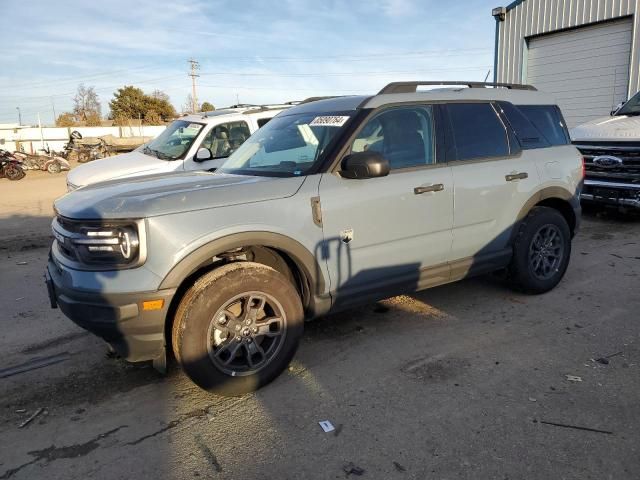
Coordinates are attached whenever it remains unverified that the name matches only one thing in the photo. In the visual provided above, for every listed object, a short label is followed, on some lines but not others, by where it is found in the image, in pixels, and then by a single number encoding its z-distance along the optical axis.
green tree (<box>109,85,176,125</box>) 55.38
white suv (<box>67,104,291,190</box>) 7.86
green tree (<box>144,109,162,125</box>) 53.78
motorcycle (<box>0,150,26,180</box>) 19.02
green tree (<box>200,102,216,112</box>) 59.76
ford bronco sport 3.02
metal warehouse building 13.42
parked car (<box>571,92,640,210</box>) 7.86
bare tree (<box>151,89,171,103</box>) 59.40
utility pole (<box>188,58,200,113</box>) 63.53
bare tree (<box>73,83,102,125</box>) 62.37
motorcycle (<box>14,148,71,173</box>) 21.62
